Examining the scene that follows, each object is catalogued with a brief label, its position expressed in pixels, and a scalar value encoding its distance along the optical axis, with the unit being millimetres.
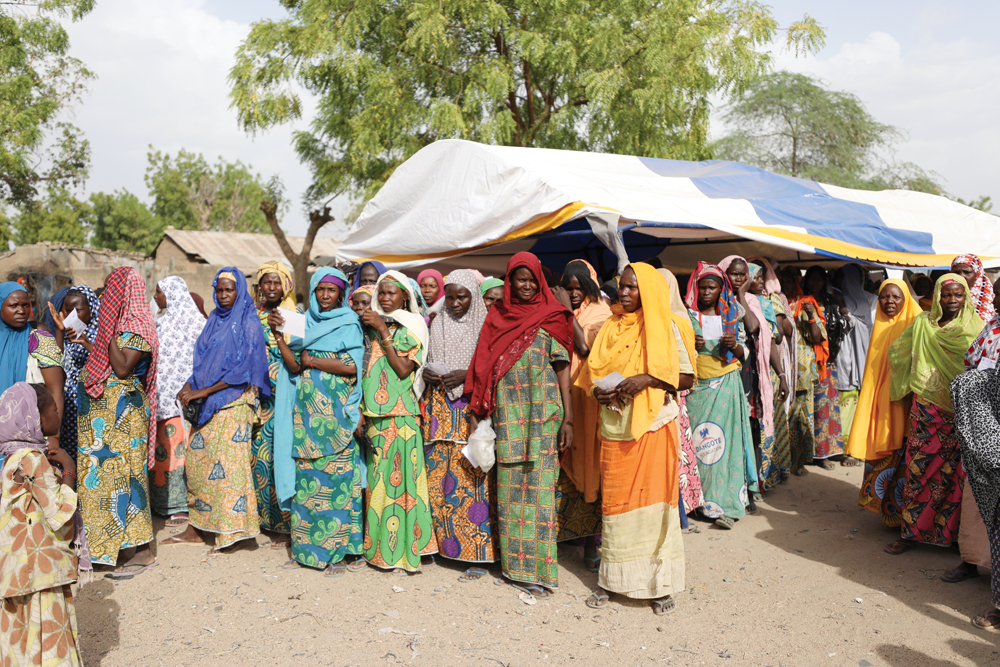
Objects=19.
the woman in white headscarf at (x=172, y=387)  5203
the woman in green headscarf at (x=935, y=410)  4253
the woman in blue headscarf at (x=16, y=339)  3793
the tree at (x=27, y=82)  14008
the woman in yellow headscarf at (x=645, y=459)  3709
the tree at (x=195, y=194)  44188
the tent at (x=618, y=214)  5766
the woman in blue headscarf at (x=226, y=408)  4469
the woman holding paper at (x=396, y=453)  4250
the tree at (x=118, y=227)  39250
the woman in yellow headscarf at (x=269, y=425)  4715
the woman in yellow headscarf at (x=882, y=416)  4656
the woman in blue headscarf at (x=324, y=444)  4266
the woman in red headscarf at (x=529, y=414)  3953
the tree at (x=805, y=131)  22016
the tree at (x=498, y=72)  11945
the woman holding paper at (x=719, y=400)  4922
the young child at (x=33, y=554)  2635
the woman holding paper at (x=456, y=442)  4242
